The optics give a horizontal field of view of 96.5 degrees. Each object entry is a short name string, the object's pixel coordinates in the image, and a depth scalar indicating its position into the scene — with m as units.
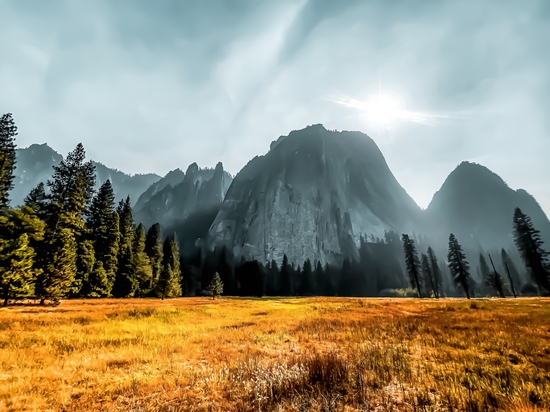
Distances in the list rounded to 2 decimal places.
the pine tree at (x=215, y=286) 57.16
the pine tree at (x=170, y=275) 47.00
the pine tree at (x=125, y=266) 45.31
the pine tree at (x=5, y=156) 26.05
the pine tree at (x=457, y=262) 54.09
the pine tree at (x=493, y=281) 53.40
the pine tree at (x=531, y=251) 44.88
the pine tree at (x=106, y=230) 42.31
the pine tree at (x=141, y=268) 49.72
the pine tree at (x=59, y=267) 25.67
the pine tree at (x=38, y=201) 34.02
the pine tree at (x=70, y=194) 31.94
